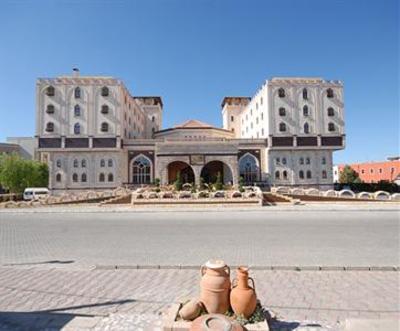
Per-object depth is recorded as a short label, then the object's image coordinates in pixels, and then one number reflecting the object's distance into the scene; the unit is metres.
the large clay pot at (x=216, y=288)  4.10
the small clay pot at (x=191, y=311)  4.05
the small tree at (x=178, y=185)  29.42
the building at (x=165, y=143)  41.53
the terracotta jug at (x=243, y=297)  4.03
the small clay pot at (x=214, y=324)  3.58
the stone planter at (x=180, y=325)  3.89
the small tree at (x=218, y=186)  29.17
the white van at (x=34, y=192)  37.27
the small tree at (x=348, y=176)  66.69
